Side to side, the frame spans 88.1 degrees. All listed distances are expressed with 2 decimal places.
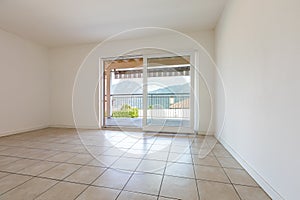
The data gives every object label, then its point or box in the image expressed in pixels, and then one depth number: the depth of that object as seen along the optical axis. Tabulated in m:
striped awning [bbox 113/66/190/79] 3.49
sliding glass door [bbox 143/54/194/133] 3.45
